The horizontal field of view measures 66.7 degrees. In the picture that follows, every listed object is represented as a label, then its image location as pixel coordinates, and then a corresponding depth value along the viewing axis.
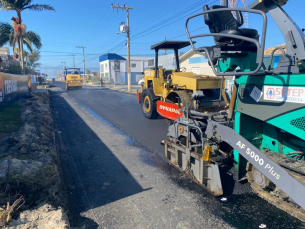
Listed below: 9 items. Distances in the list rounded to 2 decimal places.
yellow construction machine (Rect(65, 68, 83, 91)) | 28.33
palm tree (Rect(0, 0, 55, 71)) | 19.39
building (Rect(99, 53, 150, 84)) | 50.41
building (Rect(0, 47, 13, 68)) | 28.20
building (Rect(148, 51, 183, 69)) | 27.44
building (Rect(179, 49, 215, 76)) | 20.39
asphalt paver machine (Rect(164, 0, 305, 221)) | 2.65
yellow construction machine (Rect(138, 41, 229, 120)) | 6.38
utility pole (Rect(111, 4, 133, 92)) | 24.45
